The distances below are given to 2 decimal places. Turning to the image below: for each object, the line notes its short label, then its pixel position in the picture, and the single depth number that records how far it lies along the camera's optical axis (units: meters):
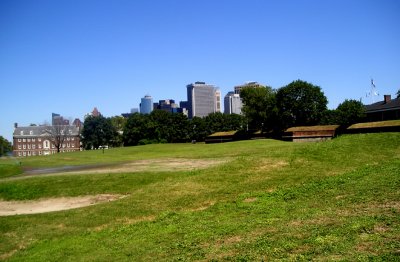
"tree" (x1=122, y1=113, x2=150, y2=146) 106.81
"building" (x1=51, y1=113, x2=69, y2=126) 171.50
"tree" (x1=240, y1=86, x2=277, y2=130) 77.75
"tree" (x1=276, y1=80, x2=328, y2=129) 73.81
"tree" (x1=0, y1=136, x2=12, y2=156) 139.11
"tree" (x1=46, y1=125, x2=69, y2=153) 128.56
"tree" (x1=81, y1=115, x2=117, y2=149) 126.88
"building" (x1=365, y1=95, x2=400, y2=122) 68.38
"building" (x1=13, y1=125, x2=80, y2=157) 156.75
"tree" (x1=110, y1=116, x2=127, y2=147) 129.01
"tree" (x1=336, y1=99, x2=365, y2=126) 79.94
